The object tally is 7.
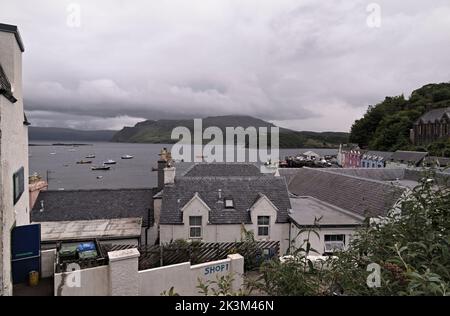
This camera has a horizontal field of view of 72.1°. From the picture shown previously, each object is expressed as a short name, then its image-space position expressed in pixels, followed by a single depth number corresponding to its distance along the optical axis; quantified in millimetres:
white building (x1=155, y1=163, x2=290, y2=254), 16188
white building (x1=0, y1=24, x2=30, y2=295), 6661
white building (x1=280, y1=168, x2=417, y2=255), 15211
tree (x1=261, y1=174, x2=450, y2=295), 3014
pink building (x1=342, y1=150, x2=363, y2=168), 84562
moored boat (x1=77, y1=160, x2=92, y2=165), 149500
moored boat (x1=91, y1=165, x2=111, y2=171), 118312
